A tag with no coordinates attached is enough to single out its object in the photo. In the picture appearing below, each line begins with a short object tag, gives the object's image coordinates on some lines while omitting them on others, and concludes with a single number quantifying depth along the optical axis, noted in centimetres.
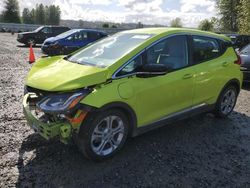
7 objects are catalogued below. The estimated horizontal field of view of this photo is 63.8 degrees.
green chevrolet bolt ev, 254
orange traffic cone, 860
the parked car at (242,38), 1285
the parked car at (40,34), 1505
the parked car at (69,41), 1072
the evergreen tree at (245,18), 1802
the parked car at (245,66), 602
